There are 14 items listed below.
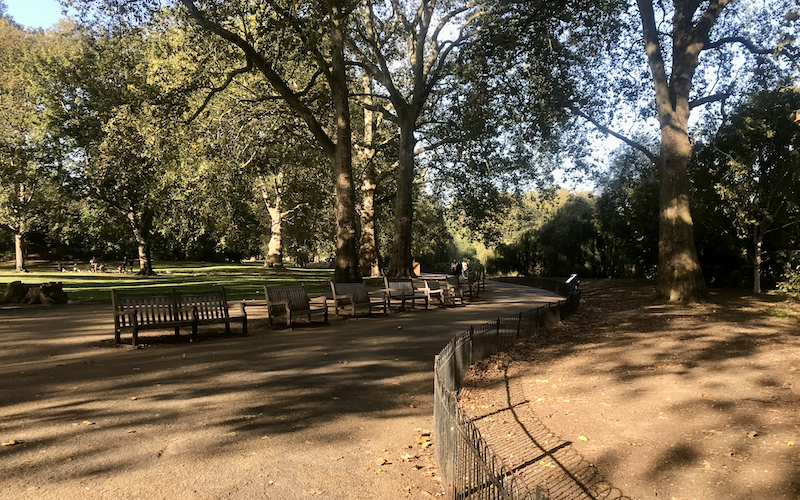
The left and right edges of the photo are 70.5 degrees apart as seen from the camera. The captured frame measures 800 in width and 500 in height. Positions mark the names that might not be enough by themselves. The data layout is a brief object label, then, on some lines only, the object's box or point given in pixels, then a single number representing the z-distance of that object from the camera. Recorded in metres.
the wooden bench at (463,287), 20.64
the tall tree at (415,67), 24.80
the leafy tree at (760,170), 20.62
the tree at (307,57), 15.58
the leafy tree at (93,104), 30.73
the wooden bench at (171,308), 10.12
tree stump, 18.00
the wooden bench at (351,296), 15.04
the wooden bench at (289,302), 12.66
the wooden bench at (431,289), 18.50
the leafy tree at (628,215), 27.09
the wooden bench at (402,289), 17.50
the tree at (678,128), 17.25
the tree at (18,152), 32.81
